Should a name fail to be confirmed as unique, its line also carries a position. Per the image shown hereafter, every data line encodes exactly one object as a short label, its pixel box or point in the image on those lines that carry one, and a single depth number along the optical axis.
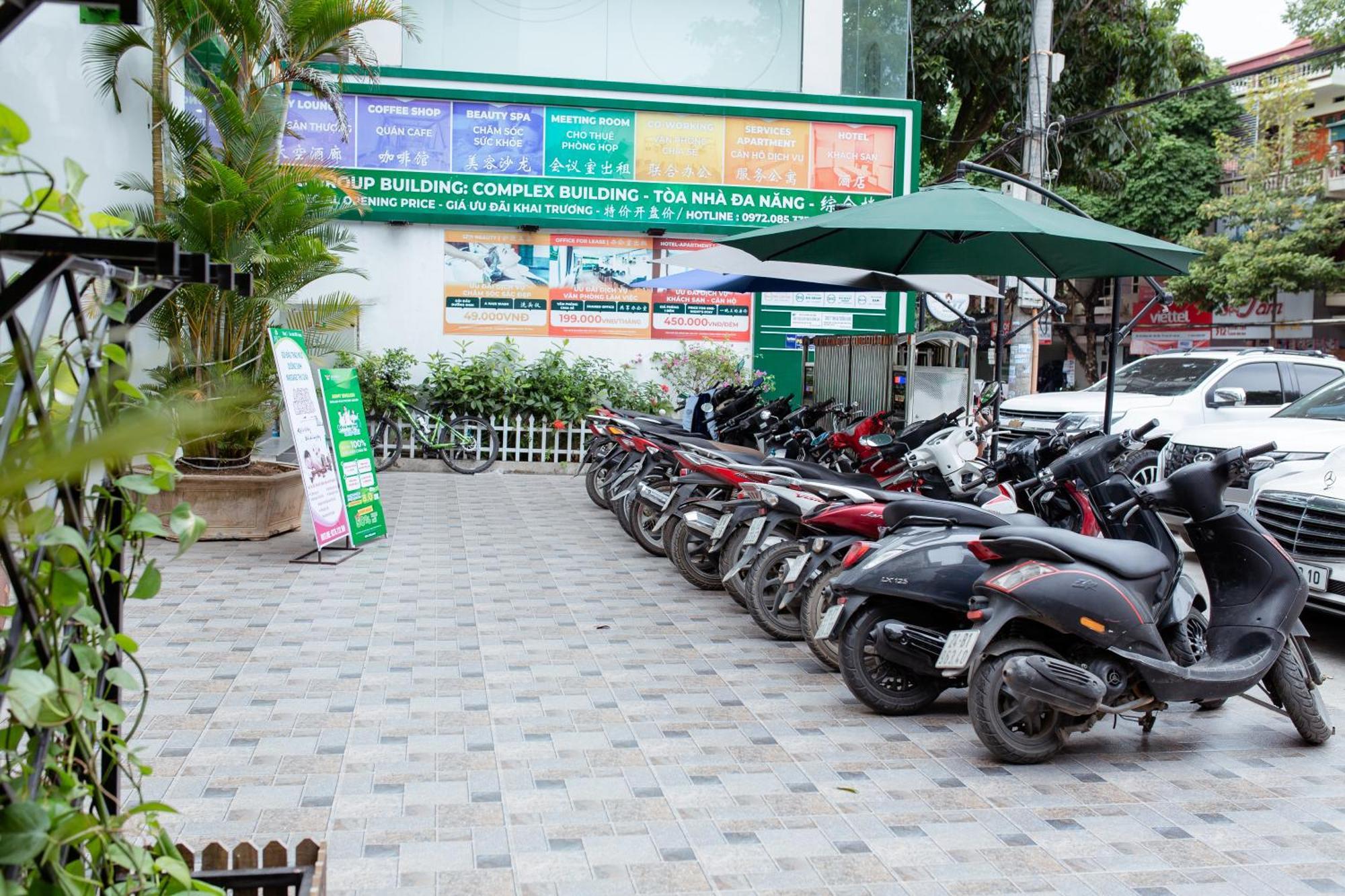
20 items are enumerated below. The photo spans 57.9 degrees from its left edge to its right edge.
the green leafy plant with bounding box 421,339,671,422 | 13.99
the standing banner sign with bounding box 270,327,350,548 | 8.16
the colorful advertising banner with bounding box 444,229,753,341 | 14.49
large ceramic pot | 9.04
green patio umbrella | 7.02
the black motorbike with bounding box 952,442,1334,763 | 4.68
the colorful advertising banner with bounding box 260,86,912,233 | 14.10
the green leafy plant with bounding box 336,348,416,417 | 13.72
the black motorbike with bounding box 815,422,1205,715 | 5.20
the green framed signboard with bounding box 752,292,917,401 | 15.05
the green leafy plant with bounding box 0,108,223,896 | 1.60
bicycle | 13.82
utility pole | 15.59
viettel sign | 33.12
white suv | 12.45
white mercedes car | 6.71
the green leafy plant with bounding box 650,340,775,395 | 14.71
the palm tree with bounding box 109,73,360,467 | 8.82
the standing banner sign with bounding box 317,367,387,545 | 8.70
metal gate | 10.08
